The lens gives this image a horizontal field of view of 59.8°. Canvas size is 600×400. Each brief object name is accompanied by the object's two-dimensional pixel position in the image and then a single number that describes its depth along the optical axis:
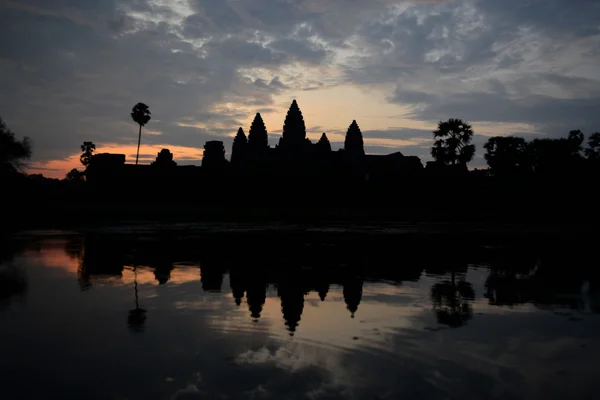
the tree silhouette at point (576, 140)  60.61
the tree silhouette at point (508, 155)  62.69
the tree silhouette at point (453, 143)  54.08
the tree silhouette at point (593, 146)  65.75
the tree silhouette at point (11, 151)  46.78
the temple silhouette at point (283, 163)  60.44
